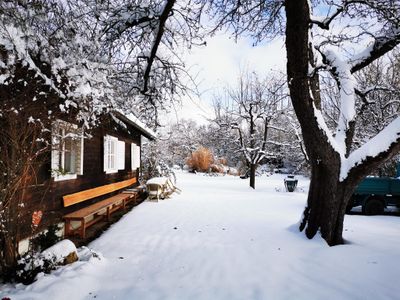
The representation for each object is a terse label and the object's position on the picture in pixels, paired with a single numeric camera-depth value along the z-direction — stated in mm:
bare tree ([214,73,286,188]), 18656
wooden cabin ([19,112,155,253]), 5465
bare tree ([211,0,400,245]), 4887
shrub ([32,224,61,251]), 4426
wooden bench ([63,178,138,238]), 6043
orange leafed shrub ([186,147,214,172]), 33219
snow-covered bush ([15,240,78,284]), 3654
